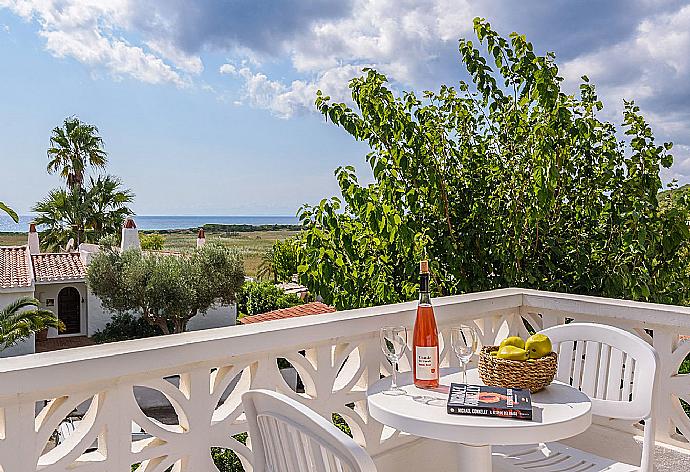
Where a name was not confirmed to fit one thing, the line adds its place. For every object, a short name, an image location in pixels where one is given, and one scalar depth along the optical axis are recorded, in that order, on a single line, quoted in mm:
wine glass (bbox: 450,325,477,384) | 1706
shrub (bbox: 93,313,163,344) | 25016
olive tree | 24172
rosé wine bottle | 1698
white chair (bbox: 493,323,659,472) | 1777
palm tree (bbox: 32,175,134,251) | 31109
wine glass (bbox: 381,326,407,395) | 1692
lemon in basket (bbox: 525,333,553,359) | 1643
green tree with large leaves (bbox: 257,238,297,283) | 24816
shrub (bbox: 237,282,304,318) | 26938
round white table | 1397
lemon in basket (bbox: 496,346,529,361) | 1636
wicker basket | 1617
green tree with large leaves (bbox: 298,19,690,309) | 3488
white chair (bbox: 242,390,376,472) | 961
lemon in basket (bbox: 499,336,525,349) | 1678
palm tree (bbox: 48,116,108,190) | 34688
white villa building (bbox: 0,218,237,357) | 24641
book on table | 1456
